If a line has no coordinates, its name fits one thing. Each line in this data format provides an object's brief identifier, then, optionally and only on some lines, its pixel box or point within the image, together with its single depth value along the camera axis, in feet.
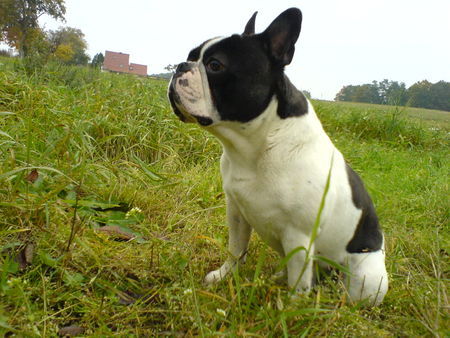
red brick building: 132.89
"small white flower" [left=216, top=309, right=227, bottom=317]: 1.69
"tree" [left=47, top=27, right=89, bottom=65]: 91.71
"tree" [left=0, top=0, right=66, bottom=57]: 79.82
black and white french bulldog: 1.95
